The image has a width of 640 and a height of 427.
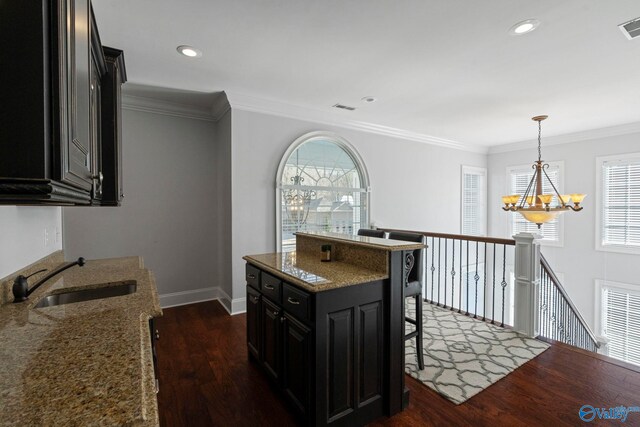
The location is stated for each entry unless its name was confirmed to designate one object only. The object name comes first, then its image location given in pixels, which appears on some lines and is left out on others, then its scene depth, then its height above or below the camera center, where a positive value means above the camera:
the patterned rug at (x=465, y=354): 2.38 -1.36
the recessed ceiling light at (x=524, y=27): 2.35 +1.45
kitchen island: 1.76 -0.79
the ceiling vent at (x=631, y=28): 2.36 +1.45
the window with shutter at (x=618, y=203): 5.13 +0.10
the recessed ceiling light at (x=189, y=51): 2.73 +1.45
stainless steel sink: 1.70 -0.53
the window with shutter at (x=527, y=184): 6.06 +0.41
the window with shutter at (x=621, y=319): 5.08 -1.90
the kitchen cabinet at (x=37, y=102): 0.68 +0.25
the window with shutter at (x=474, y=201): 6.83 +0.17
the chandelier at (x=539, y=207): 3.71 +0.02
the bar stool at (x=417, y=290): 2.53 -0.69
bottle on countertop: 2.46 -0.37
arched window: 4.37 +0.30
